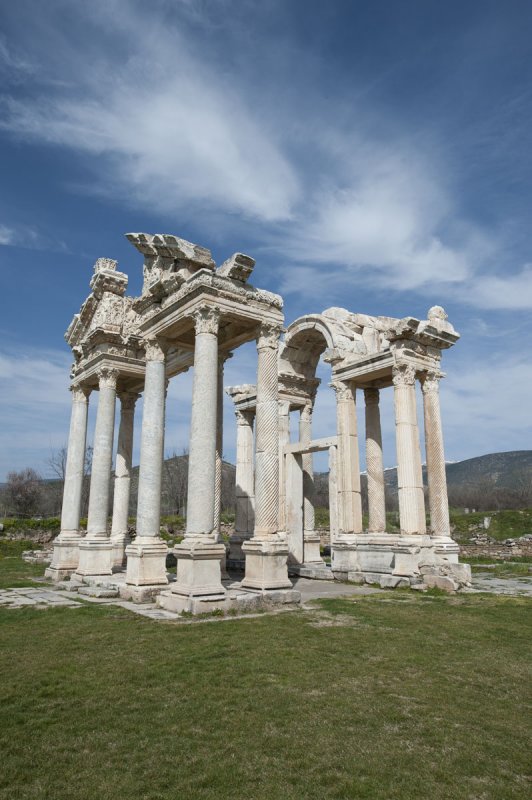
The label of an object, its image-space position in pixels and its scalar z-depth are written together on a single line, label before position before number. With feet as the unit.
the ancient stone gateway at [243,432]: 40.73
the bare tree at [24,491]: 173.06
